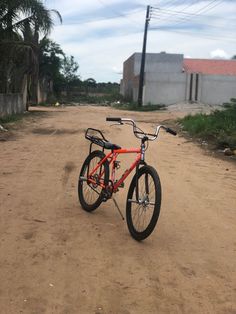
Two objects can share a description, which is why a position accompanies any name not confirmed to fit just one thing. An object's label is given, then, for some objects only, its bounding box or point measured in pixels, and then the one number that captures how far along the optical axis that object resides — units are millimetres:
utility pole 26053
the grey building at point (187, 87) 27993
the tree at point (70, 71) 39774
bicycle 3321
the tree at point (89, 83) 43734
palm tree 13716
